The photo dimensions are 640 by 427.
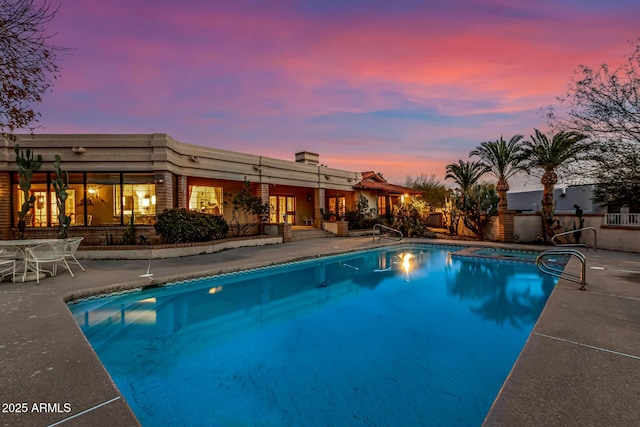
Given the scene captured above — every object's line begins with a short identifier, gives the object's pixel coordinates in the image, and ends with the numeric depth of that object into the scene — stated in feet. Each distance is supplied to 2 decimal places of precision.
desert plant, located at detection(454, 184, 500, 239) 58.65
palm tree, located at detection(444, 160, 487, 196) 64.34
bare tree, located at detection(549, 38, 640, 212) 27.91
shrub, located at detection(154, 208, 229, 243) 41.01
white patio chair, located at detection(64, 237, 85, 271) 28.18
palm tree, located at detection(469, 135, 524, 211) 55.87
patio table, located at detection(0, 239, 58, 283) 24.95
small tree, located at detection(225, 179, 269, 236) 52.85
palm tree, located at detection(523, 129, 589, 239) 48.34
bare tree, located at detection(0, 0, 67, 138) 15.21
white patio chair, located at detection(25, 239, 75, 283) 24.89
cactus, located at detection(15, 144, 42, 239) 37.99
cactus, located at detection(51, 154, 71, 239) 37.93
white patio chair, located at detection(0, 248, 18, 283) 24.50
